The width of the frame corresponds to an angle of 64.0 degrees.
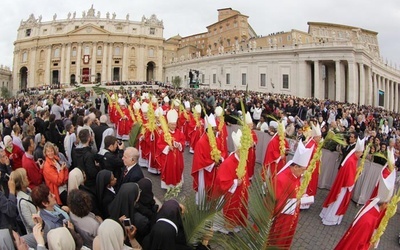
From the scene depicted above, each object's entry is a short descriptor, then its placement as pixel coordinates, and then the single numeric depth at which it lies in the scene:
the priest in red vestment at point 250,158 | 8.33
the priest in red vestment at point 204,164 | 7.09
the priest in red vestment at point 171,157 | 8.64
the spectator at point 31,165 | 5.87
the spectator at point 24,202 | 4.18
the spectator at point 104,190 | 4.86
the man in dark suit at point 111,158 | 5.76
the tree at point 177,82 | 61.98
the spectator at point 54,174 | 5.62
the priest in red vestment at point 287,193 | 2.48
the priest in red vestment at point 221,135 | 8.58
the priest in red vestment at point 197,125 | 11.88
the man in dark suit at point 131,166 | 5.14
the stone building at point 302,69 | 39.91
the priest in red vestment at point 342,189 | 7.41
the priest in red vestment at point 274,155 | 8.31
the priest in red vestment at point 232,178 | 5.76
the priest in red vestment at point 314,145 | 8.05
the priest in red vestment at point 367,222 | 4.09
